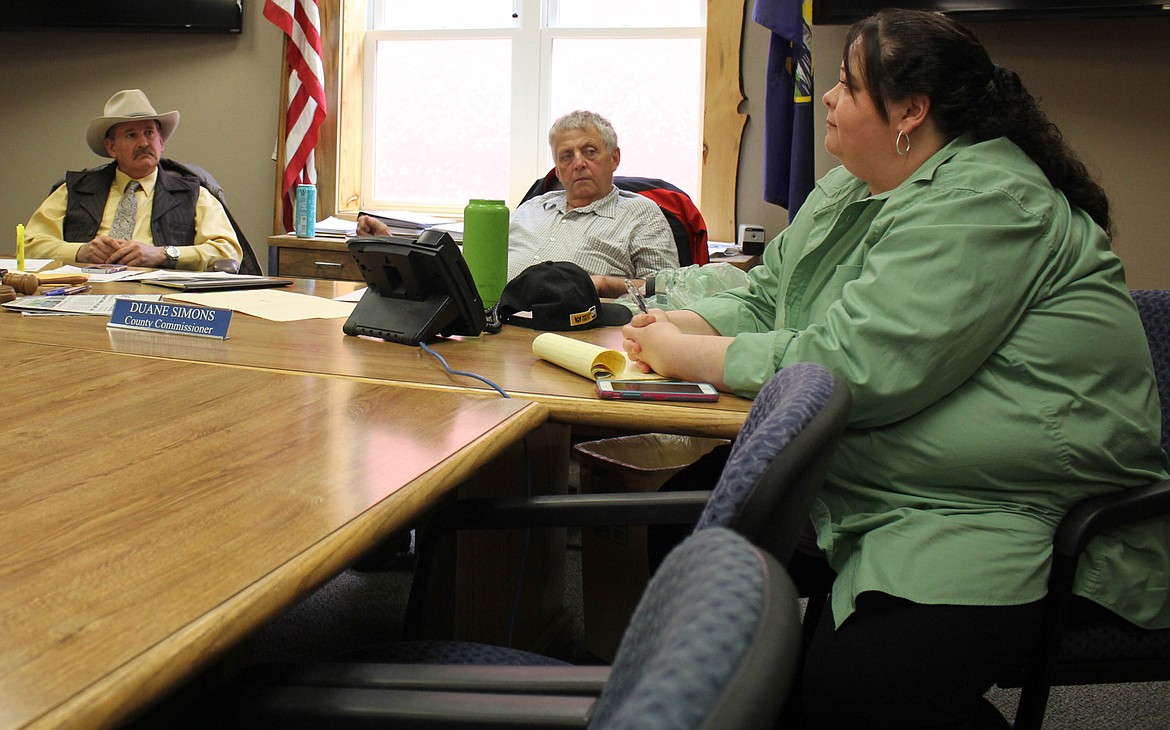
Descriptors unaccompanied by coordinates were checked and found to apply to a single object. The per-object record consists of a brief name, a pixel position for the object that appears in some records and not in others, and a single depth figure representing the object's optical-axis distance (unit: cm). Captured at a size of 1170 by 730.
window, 410
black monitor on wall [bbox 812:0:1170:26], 304
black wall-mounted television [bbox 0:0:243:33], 442
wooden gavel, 207
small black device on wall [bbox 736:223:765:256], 378
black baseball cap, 184
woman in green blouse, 112
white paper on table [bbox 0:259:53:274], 259
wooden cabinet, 383
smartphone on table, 131
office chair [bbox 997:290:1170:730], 114
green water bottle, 187
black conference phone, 161
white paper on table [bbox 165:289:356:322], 197
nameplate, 165
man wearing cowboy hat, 351
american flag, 413
